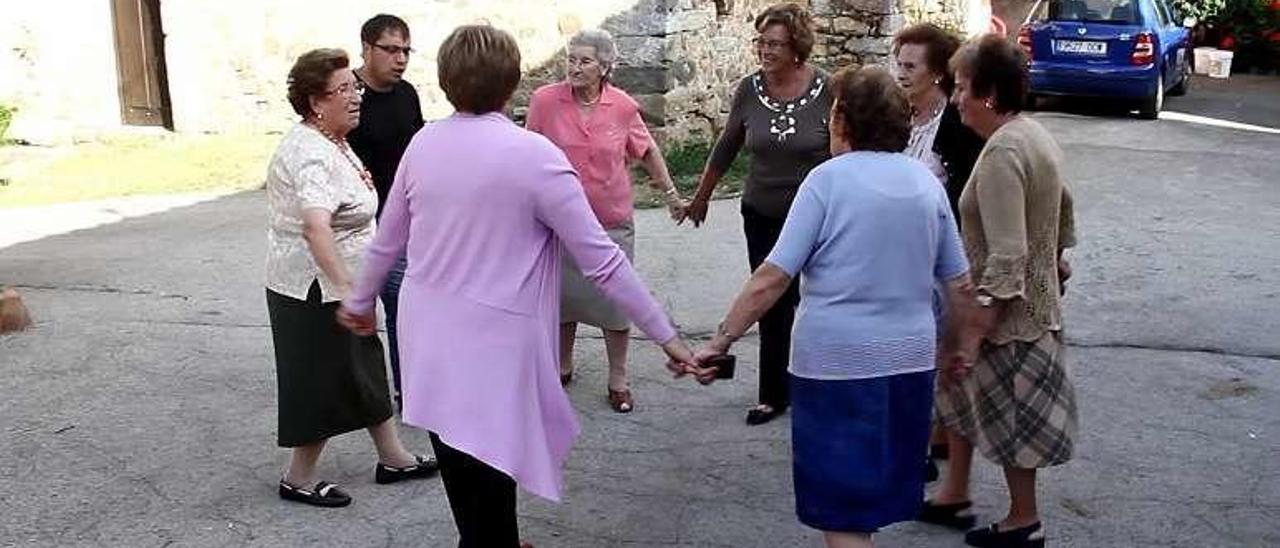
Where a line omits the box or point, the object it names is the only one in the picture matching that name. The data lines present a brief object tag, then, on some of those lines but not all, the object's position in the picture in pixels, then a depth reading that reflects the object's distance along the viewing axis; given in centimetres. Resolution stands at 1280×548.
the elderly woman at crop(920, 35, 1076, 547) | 343
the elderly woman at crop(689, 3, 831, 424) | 472
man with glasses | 477
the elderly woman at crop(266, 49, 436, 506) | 383
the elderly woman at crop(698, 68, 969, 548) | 304
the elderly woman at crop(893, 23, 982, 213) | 423
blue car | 1389
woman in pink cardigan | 299
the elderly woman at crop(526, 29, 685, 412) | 503
